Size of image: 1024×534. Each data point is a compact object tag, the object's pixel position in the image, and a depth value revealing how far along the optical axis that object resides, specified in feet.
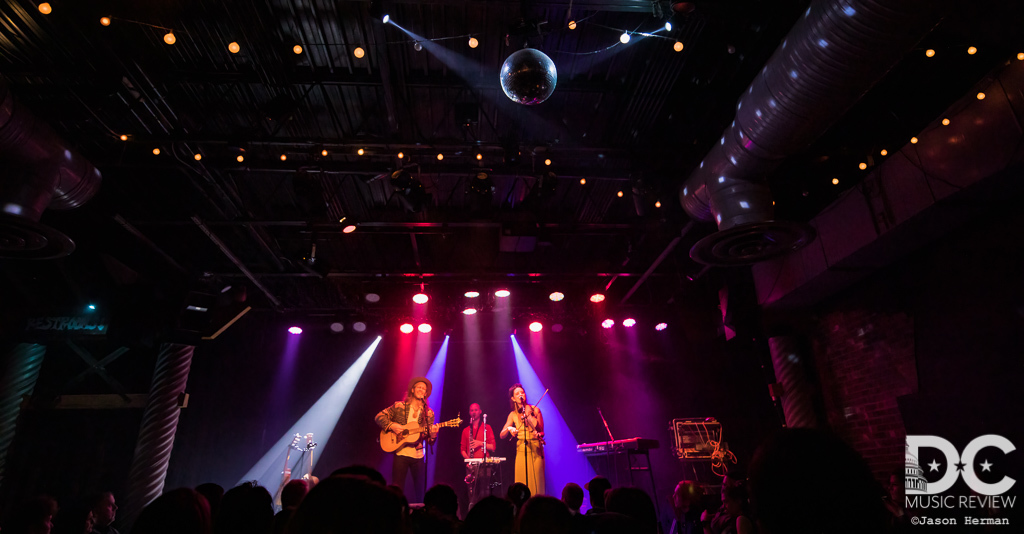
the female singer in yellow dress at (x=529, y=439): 27.30
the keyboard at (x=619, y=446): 22.20
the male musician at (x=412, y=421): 26.10
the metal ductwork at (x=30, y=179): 13.50
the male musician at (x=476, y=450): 25.40
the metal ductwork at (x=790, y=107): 9.62
